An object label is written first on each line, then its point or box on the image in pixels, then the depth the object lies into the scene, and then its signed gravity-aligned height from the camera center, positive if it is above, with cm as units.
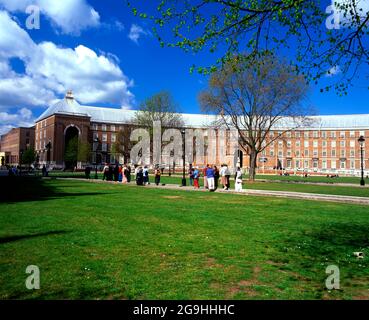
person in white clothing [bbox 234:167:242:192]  2384 -108
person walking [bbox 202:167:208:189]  2757 -139
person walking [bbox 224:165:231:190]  2667 -71
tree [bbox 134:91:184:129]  6494 +1077
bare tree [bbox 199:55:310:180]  3872 +881
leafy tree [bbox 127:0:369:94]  784 +363
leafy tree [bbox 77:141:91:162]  8344 +336
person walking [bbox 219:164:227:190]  2675 -96
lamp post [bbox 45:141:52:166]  9022 +271
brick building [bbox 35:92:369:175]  9244 +874
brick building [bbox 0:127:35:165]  12700 +906
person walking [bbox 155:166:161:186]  3120 -98
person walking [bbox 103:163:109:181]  3800 -61
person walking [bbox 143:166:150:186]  3196 -92
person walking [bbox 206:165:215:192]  2506 -91
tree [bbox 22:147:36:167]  9125 +239
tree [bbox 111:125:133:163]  7031 +482
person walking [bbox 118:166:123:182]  3659 -107
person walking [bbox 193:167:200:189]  2875 -97
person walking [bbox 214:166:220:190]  2608 -71
